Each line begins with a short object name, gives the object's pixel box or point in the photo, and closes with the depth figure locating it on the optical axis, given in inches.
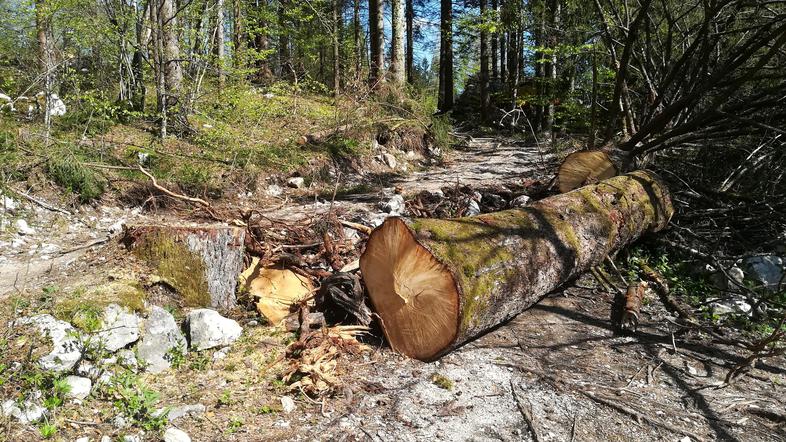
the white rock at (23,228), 189.8
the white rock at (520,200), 240.4
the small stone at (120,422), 90.2
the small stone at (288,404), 102.2
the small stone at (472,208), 228.9
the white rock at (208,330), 121.6
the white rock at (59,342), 97.9
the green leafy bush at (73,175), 217.3
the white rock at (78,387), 95.0
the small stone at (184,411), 96.3
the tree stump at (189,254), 140.2
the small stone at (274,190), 278.1
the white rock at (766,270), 179.9
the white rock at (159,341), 113.6
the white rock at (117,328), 110.0
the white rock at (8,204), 195.8
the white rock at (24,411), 86.3
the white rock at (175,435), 87.7
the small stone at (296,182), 289.6
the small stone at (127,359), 108.9
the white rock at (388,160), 364.2
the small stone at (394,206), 229.1
